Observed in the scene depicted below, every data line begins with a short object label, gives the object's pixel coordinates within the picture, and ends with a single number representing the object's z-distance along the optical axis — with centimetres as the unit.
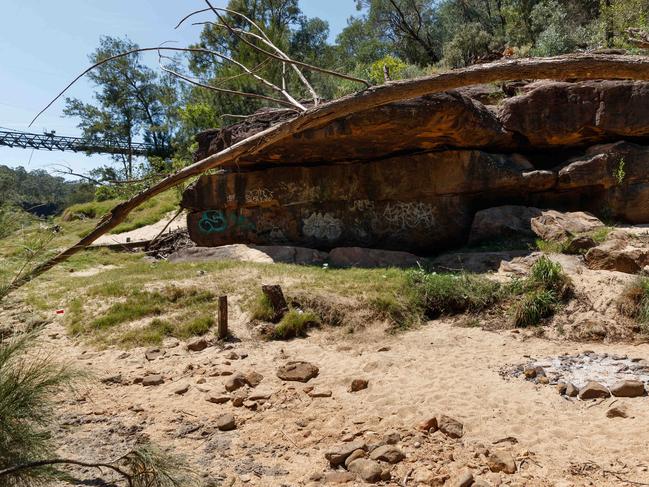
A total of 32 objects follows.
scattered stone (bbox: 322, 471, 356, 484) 377
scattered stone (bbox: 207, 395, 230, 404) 541
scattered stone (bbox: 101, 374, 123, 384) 616
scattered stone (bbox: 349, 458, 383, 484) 375
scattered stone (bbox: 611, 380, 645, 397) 490
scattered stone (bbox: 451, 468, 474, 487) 356
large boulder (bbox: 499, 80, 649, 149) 1115
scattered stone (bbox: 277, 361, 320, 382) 593
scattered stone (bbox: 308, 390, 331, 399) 543
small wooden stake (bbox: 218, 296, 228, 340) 750
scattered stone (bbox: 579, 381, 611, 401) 496
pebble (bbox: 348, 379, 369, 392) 554
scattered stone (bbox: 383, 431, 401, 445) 429
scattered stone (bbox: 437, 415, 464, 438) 437
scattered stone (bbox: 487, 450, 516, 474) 377
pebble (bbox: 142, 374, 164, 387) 603
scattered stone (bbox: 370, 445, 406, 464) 397
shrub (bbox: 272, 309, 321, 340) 757
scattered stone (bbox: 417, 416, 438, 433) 446
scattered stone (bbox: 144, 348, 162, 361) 693
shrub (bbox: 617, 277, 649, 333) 705
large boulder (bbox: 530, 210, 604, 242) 1016
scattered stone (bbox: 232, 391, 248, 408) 532
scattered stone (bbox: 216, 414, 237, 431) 479
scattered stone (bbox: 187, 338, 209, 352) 718
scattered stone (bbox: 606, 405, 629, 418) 452
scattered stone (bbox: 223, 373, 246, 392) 568
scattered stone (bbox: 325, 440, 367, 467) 404
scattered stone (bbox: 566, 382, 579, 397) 509
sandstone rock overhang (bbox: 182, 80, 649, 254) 1116
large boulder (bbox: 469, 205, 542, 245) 1099
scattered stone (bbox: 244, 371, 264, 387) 582
